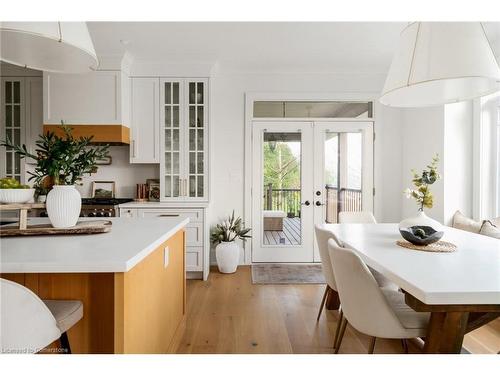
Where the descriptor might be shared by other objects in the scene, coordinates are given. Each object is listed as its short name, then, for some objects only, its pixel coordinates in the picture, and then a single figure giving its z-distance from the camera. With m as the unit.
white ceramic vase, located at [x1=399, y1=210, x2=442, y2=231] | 2.14
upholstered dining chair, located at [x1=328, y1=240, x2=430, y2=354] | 1.49
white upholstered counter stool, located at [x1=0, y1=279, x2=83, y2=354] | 0.96
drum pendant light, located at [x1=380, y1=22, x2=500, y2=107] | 1.40
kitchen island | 1.12
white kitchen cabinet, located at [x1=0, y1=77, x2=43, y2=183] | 3.88
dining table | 1.18
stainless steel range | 3.63
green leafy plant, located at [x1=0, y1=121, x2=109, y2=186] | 1.61
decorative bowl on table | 1.93
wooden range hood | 3.61
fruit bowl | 1.53
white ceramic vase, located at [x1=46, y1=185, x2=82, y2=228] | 1.62
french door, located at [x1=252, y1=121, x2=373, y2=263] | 4.28
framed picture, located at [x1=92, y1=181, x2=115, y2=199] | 4.11
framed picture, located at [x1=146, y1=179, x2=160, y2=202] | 4.06
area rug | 3.62
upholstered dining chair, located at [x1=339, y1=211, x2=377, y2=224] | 3.29
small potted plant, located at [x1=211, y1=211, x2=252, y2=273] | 3.88
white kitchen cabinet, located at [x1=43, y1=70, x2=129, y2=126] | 3.62
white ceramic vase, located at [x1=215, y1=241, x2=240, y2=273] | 3.88
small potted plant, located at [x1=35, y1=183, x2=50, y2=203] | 1.71
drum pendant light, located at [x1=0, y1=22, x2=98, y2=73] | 1.24
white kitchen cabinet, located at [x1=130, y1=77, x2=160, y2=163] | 3.82
